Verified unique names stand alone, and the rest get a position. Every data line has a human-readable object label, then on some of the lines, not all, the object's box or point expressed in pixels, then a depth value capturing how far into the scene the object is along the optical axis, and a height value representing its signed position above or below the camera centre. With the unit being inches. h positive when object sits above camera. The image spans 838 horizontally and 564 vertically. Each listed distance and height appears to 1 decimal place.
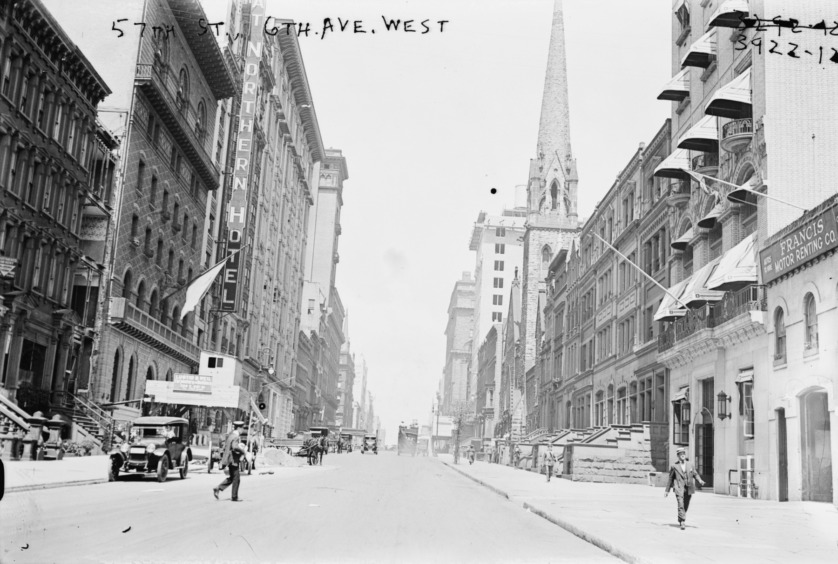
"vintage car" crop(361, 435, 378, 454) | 4333.2 -61.0
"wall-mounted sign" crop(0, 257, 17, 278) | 1351.4 +222.3
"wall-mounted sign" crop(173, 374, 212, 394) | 1920.5 +81.5
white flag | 2119.8 +323.4
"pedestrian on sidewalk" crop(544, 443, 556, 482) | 1620.3 -39.9
